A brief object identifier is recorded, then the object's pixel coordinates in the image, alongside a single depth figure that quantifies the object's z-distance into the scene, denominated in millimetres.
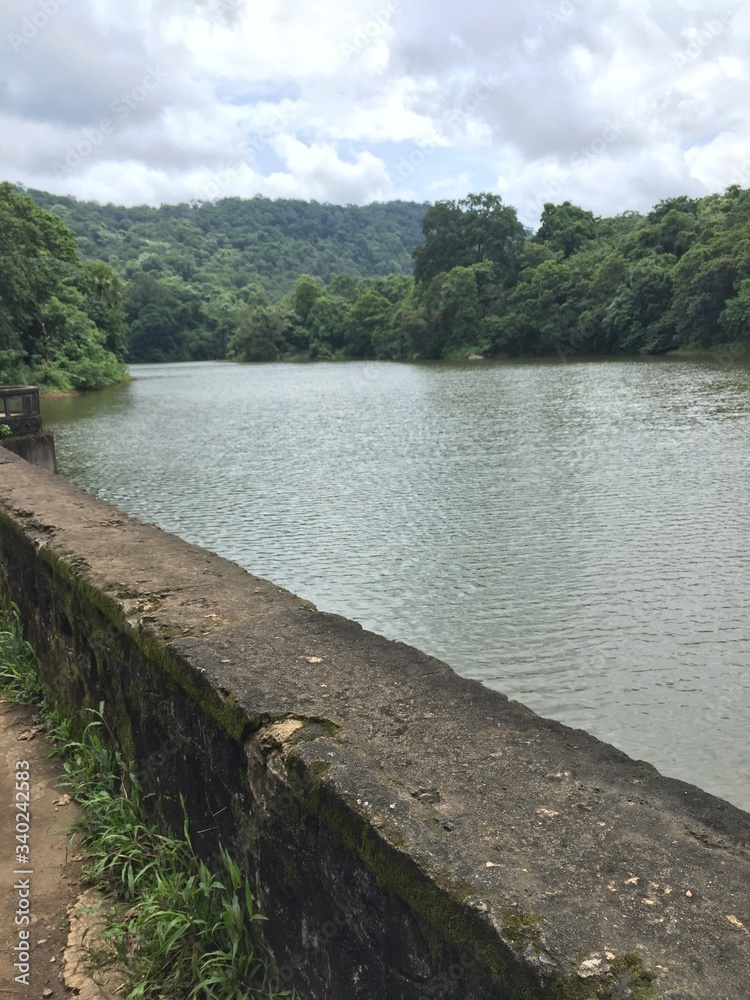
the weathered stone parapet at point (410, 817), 1160
